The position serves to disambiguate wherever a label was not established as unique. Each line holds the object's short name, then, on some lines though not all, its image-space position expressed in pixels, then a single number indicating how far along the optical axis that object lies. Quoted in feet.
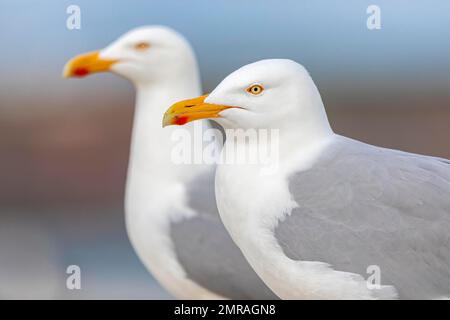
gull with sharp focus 4.96
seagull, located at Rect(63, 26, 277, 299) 5.60
